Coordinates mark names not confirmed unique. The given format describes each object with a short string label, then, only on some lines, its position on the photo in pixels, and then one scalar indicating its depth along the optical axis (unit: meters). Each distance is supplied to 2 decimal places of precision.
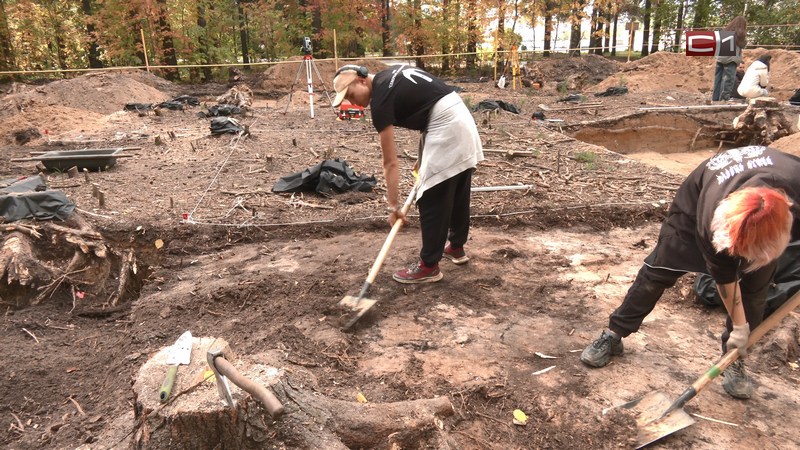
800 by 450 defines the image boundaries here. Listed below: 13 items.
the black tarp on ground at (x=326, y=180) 5.75
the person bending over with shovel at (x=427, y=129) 3.29
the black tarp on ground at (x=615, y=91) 13.09
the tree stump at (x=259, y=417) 1.74
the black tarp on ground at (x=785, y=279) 3.15
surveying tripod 9.78
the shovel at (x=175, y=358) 1.75
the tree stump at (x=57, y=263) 3.72
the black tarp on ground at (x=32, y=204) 4.20
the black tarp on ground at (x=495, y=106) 10.59
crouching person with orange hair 1.81
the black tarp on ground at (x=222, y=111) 10.73
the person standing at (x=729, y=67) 10.56
